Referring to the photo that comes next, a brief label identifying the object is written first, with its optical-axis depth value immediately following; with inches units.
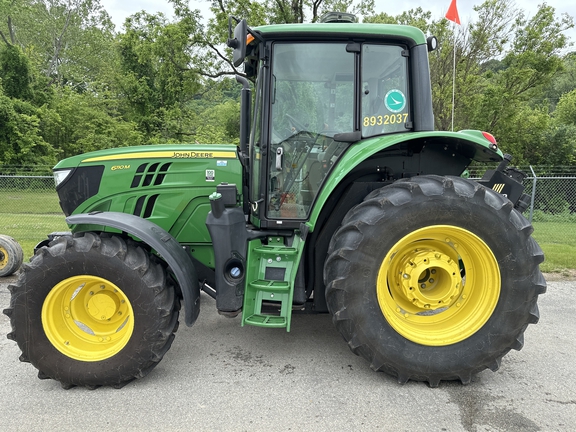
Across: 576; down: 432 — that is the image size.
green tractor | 108.1
